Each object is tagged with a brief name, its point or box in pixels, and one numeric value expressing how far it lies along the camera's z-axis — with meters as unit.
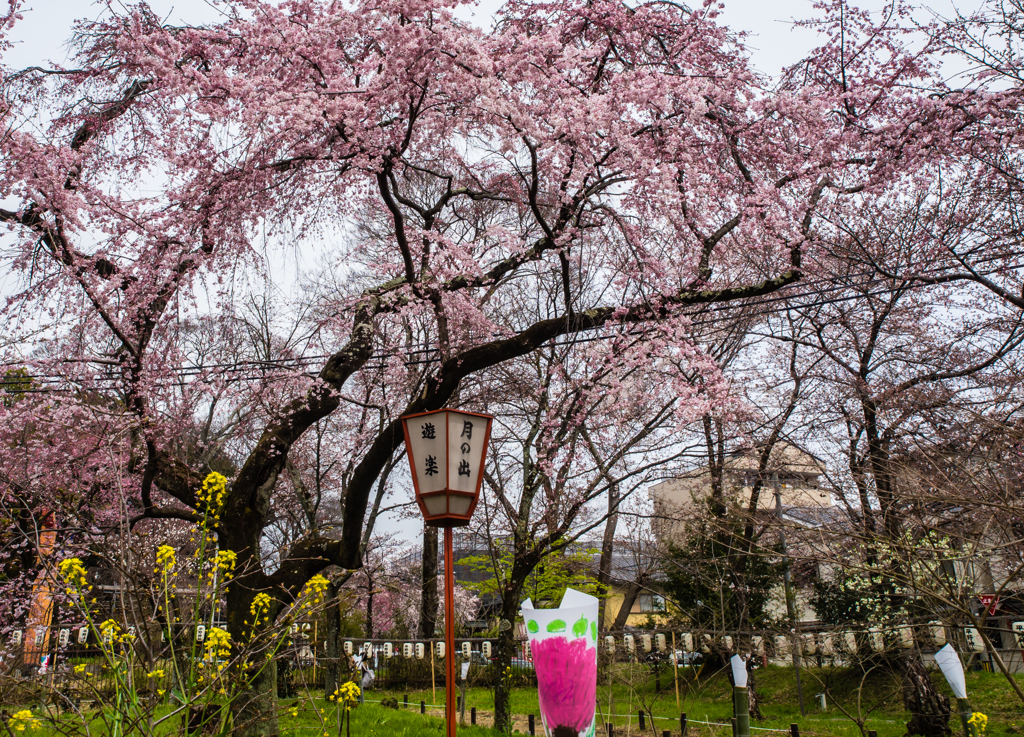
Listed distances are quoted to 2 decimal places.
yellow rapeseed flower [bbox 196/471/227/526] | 4.11
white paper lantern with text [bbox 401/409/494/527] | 4.48
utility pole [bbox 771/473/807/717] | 13.10
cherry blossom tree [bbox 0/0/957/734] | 6.94
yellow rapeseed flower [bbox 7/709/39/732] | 3.03
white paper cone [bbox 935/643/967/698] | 3.85
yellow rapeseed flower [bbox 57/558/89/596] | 3.30
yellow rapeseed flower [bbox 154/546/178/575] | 3.53
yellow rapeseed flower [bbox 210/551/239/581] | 3.75
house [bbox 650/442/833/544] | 10.52
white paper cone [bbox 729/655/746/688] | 4.43
